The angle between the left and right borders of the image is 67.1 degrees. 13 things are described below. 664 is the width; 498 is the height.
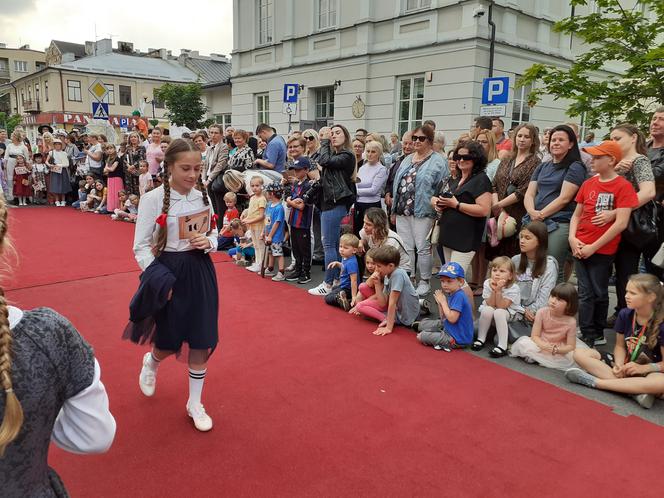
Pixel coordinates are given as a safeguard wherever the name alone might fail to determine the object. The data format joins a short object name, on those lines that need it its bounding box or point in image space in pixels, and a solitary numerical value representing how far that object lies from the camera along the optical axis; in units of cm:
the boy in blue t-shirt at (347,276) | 575
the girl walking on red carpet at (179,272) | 309
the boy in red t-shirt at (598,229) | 435
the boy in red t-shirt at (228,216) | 850
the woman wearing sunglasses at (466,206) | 527
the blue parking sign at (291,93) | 1313
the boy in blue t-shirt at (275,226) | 703
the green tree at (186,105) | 2861
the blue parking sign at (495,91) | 938
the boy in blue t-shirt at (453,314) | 460
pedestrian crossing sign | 1527
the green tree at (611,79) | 707
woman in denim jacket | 586
